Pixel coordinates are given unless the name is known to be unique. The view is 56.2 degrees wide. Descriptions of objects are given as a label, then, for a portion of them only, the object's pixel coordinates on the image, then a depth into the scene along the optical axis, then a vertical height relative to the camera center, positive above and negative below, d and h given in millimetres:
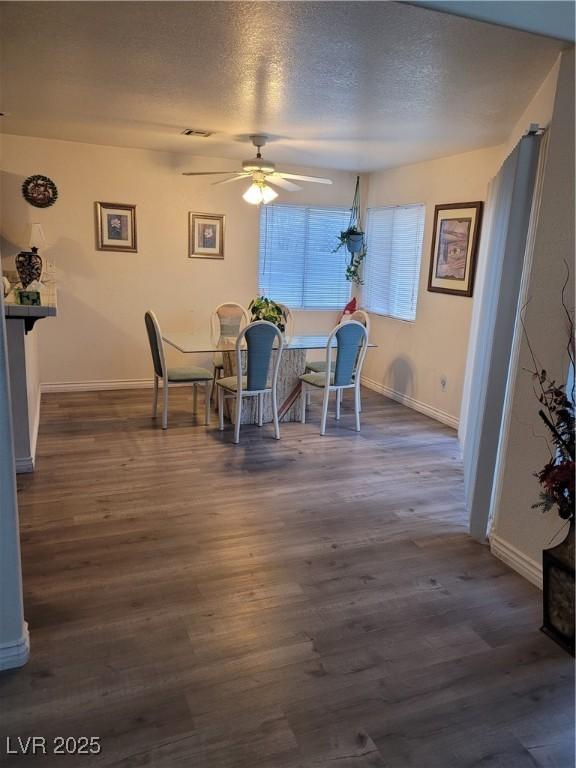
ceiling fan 4324 +706
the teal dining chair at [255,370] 4188 -860
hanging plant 6258 +281
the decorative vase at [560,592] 2115 -1238
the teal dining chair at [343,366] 4609 -857
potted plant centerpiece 4789 -423
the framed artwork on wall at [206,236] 5773 +253
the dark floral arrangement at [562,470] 2043 -719
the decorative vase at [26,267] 3783 -109
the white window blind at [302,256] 6184 +96
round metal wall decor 5047 +561
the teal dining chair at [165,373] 4406 -958
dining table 4820 -944
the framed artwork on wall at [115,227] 5379 +284
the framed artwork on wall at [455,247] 4699 +218
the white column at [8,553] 1801 -1028
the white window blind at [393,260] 5586 +100
